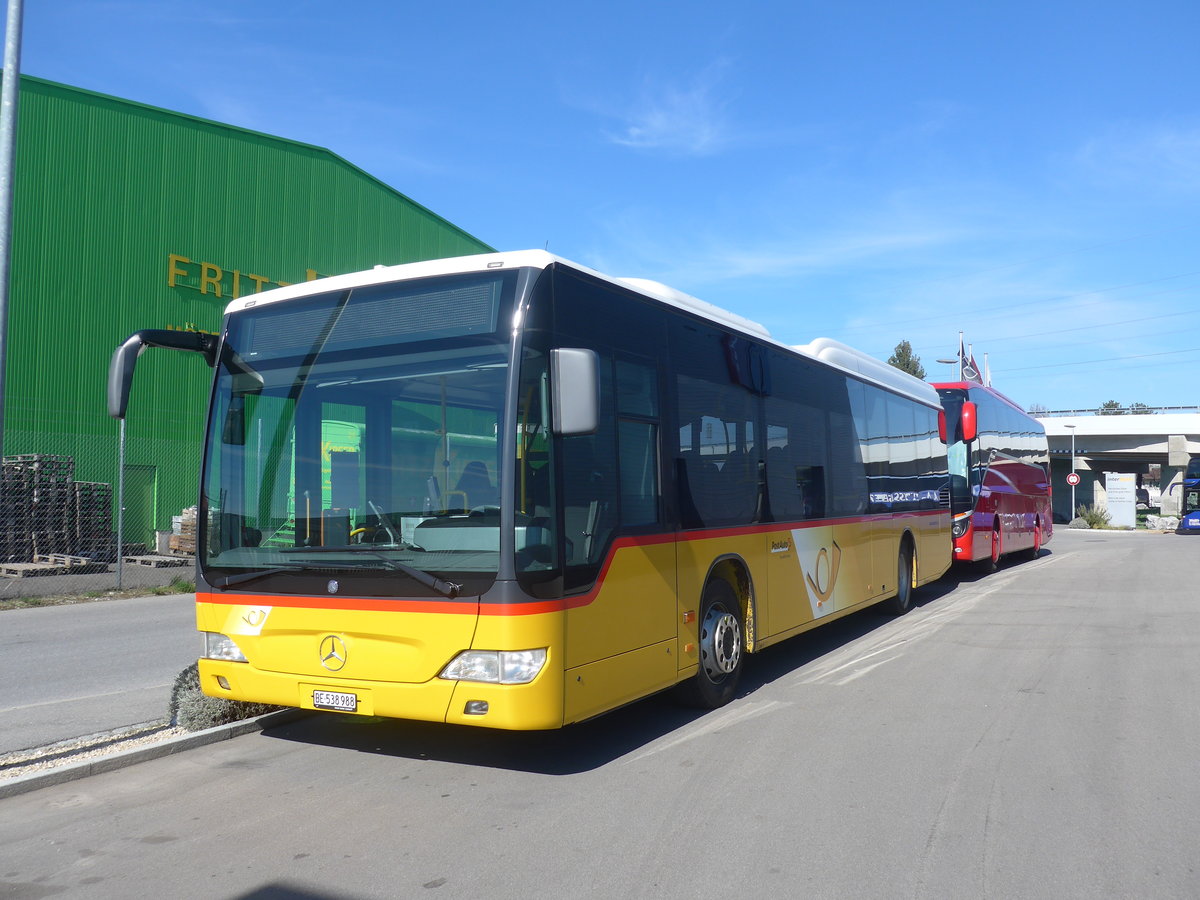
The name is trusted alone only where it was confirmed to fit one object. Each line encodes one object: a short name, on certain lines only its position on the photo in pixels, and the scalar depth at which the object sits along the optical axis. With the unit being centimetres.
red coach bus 1781
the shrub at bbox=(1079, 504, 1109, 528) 5797
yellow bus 540
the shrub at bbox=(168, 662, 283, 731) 667
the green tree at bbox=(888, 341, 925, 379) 9288
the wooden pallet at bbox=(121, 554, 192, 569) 2097
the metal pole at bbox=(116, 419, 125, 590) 1672
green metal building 2273
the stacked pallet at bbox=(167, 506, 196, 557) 2289
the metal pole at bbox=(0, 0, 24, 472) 729
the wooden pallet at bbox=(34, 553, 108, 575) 1943
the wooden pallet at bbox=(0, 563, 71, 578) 1842
